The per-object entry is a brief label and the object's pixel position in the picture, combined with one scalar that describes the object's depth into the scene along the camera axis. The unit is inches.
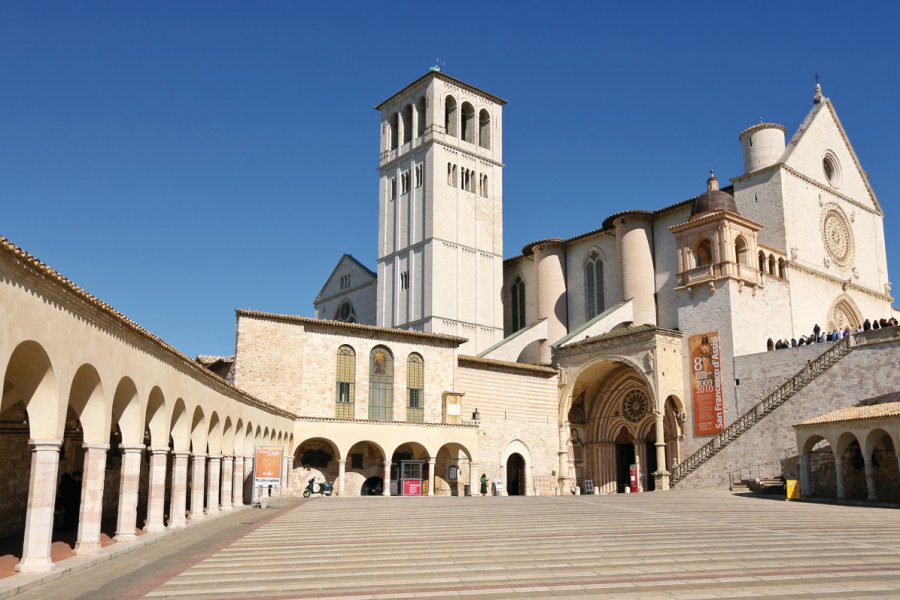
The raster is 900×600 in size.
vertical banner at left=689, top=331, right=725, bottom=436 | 1382.9
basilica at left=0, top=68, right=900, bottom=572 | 943.0
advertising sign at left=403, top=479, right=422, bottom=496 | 1332.4
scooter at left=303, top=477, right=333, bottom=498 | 1285.1
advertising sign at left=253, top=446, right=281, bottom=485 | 933.2
